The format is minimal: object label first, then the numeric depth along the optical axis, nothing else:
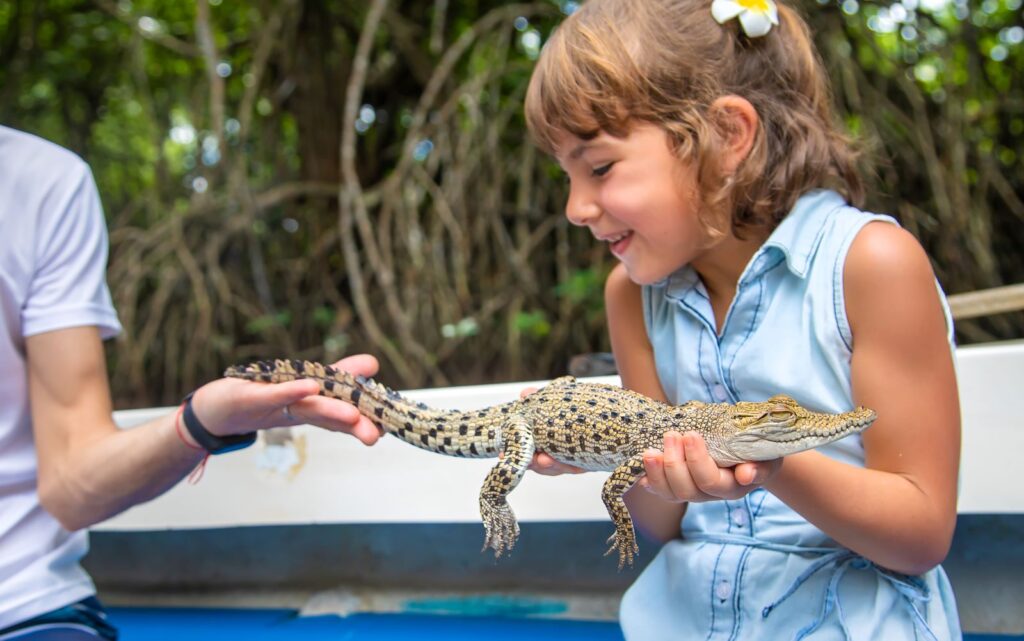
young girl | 0.93
